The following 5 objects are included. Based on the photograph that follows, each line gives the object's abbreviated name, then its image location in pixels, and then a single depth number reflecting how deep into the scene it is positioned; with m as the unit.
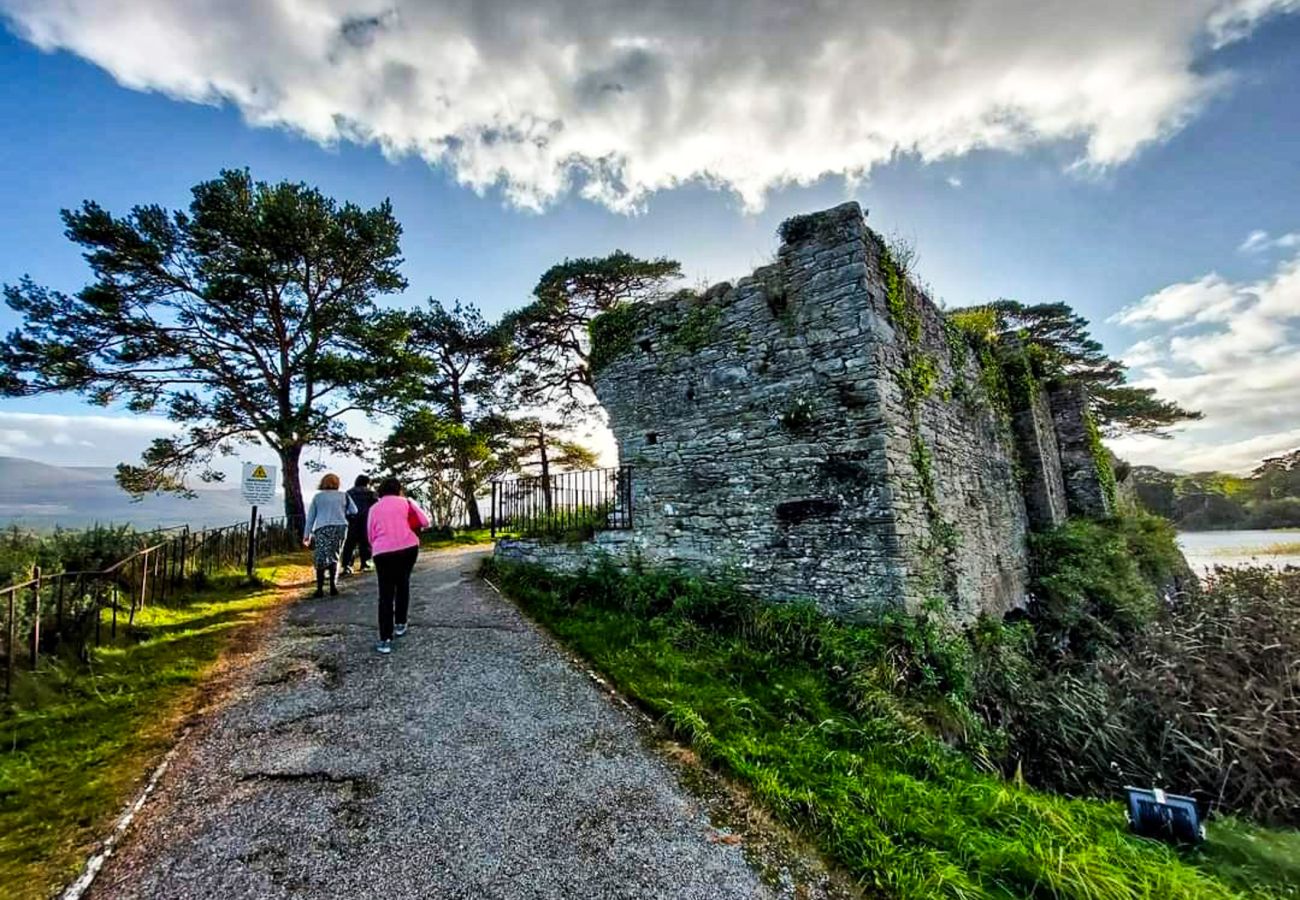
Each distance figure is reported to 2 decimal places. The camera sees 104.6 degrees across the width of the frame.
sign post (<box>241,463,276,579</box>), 10.19
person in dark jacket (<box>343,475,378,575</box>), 8.98
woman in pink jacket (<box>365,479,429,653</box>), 5.57
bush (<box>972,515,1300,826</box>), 4.77
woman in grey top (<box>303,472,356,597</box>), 7.79
